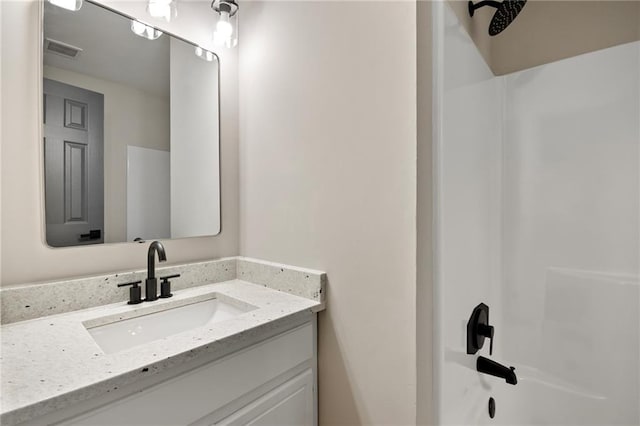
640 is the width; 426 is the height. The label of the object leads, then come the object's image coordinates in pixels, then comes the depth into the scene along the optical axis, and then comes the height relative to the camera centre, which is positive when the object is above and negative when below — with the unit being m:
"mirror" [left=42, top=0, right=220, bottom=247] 1.01 +0.30
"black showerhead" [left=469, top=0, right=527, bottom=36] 1.05 +0.69
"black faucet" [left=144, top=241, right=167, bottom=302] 1.08 -0.24
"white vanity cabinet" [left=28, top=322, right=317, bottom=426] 0.66 -0.46
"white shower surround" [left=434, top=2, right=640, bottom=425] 1.08 -0.09
